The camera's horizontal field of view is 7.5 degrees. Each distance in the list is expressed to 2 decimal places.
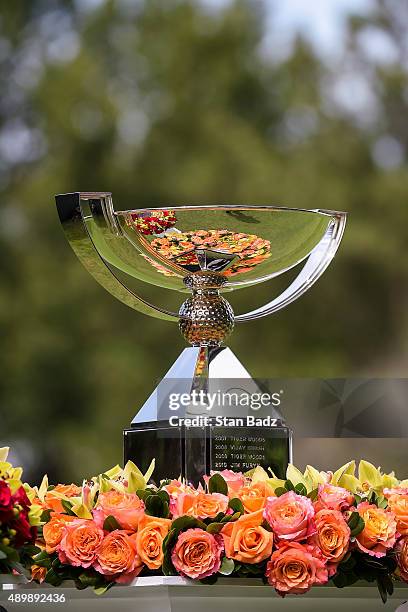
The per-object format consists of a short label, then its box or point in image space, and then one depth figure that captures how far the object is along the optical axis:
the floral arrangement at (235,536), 4.16
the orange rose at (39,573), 4.24
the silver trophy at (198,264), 4.47
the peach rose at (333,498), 4.22
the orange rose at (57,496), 4.34
